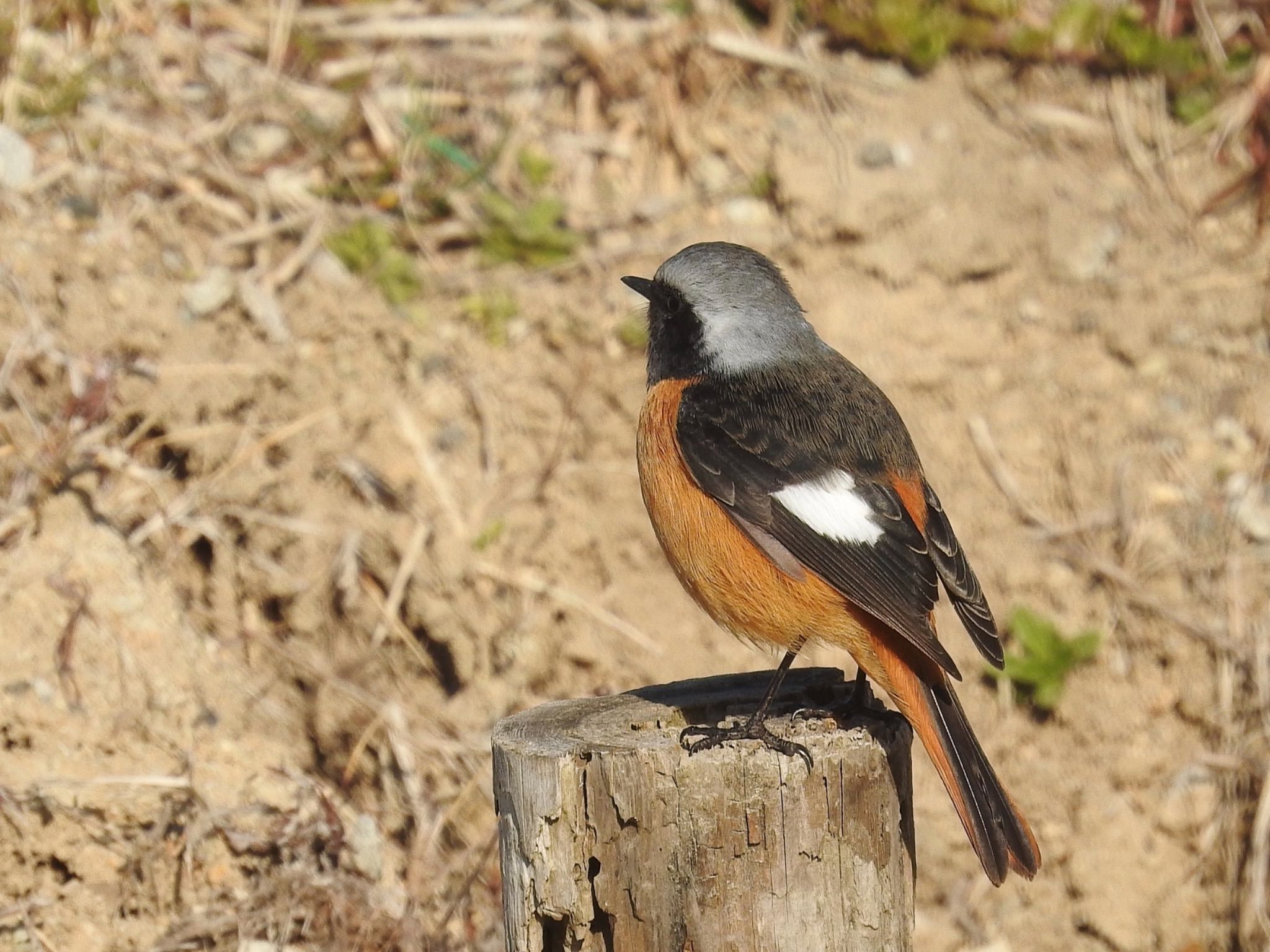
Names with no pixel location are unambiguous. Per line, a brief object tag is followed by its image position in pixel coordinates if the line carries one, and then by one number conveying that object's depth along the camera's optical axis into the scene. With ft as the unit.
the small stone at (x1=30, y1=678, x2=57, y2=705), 37.06
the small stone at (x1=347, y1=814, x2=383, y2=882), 36.81
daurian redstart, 27.89
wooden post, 23.99
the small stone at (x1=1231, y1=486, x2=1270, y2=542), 46.37
